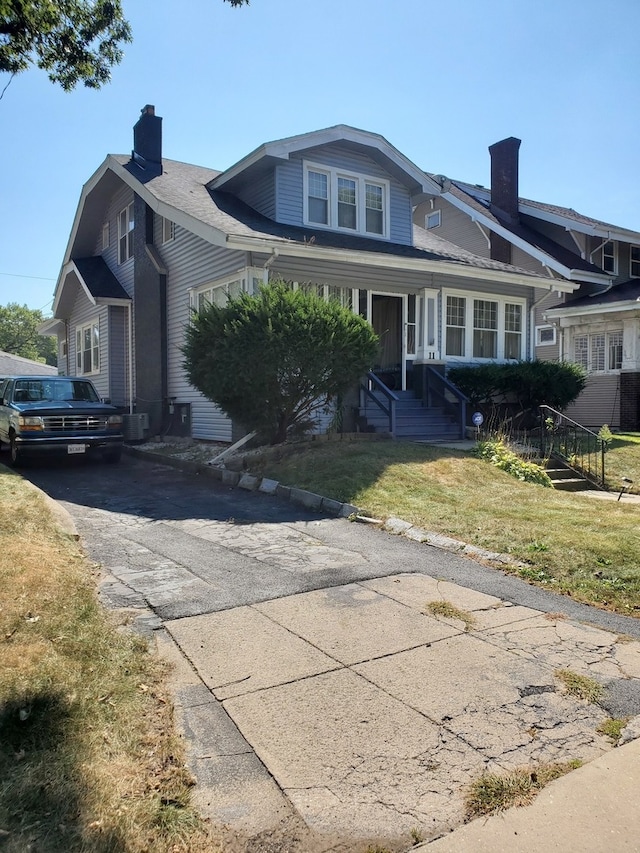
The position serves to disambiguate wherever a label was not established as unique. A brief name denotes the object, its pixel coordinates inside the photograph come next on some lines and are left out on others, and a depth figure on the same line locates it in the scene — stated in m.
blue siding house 14.05
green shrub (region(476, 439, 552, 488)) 10.41
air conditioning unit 16.45
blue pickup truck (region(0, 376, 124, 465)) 11.94
